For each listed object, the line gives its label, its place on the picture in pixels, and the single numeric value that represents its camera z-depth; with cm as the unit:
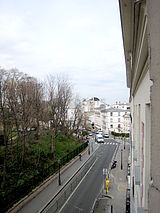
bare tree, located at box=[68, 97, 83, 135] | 4062
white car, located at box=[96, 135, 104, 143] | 4944
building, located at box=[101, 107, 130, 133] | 6468
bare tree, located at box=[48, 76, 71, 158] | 2797
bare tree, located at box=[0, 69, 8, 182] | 1536
